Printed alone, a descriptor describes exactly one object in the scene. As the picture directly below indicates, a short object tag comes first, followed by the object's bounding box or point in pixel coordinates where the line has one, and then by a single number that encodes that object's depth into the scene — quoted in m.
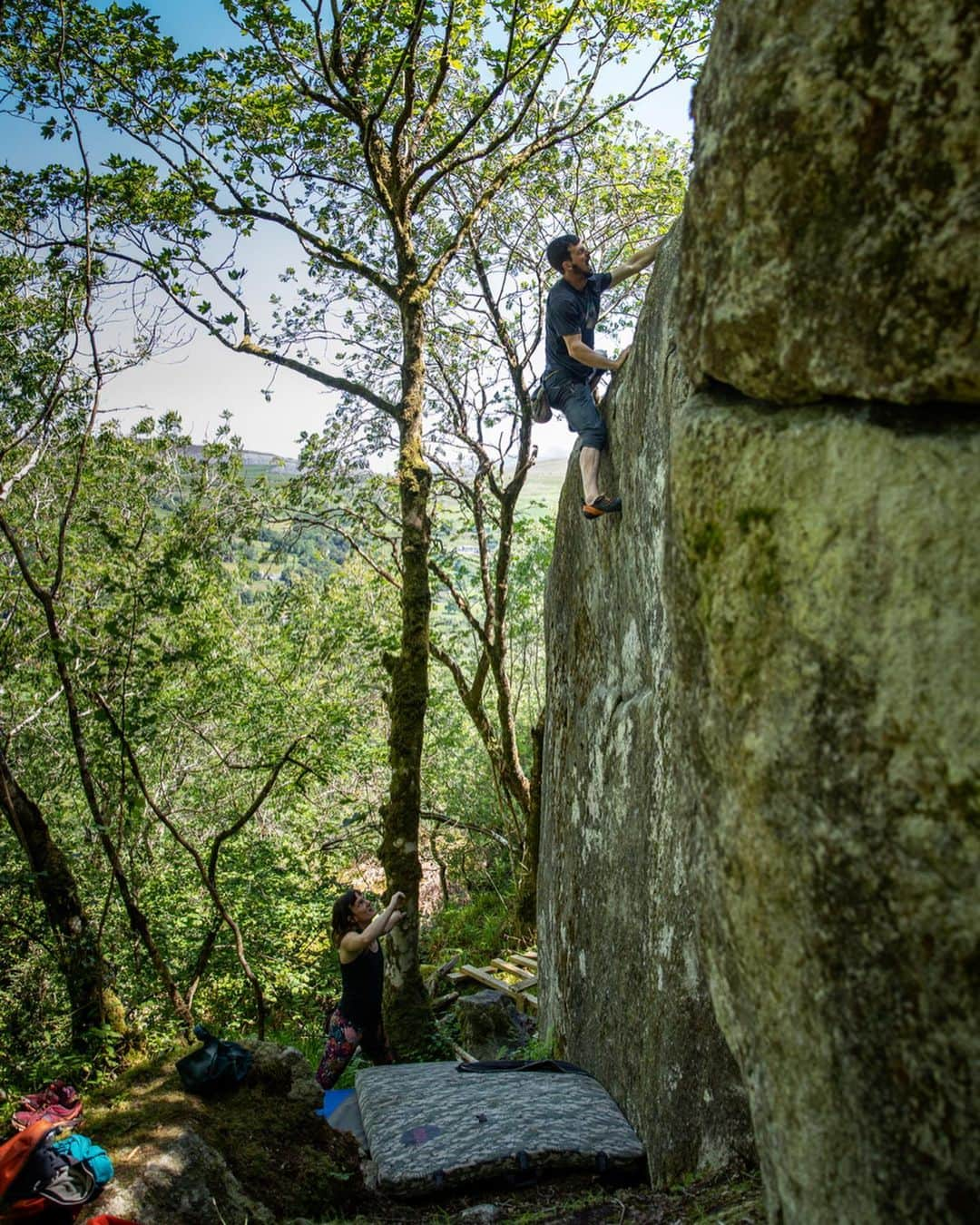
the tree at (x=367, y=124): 10.12
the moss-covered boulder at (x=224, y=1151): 4.31
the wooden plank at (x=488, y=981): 12.68
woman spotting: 7.47
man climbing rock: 6.70
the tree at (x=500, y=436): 15.47
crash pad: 4.81
